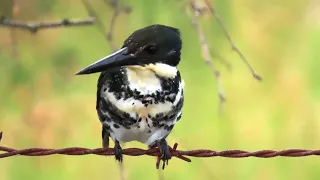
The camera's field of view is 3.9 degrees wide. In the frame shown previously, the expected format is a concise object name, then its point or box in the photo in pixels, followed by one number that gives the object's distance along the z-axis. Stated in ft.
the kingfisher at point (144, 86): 10.87
